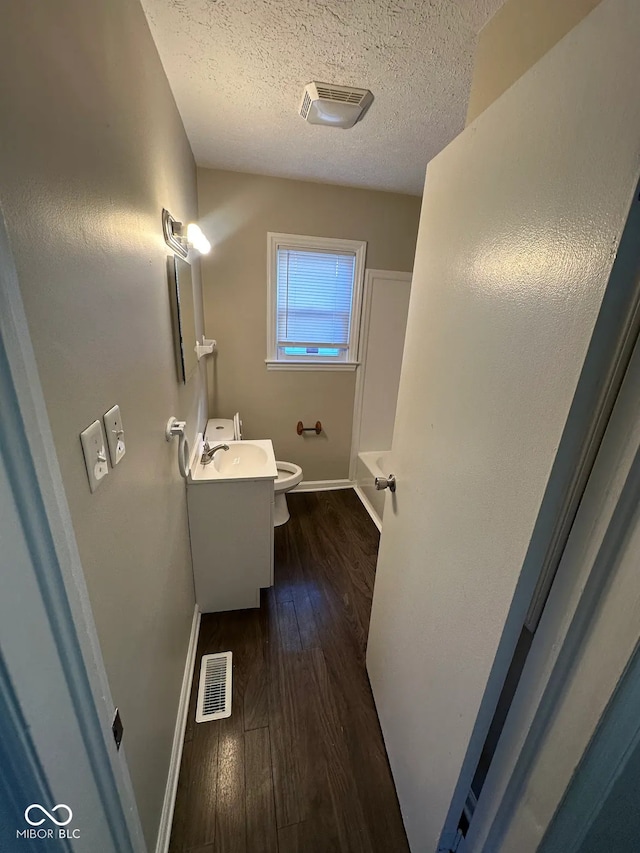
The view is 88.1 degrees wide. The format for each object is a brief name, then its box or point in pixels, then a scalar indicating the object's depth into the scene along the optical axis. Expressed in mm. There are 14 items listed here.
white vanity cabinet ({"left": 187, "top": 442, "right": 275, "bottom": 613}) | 1624
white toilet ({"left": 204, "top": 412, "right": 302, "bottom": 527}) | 2266
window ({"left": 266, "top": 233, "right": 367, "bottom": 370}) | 2501
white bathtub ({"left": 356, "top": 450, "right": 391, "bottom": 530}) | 2687
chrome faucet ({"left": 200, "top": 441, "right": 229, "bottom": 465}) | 1754
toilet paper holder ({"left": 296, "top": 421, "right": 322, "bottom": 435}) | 2881
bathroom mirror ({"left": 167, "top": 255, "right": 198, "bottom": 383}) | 1332
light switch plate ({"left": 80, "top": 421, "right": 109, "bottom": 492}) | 607
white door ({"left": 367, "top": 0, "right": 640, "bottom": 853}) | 480
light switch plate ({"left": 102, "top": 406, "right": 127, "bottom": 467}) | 705
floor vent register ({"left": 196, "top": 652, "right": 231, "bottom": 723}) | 1353
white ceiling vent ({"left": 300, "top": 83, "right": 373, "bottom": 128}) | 1365
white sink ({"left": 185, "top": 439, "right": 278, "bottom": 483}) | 1623
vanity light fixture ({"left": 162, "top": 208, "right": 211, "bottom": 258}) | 1252
